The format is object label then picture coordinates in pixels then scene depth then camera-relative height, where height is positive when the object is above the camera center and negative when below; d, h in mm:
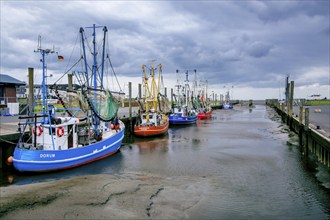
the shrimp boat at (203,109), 71375 -789
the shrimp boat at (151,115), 35188 -1102
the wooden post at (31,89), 22453 +1380
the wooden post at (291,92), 43369 +2022
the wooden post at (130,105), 39384 +138
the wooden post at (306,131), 24047 -2073
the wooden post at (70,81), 29775 +2594
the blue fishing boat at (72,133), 17938 -1935
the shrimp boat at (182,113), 51756 -1216
